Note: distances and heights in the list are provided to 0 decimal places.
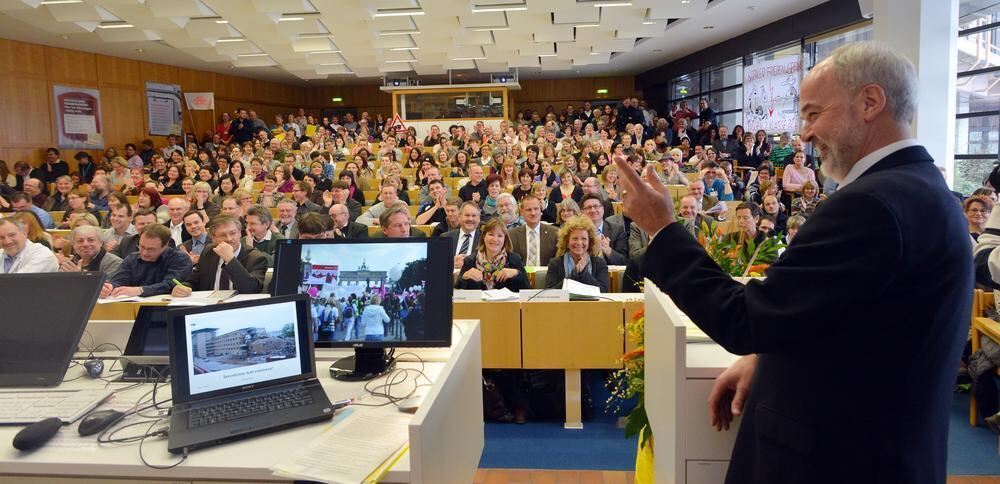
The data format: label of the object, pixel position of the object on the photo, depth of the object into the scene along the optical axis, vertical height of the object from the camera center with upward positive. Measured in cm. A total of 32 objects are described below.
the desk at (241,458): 136 -57
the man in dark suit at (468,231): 510 -36
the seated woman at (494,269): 404 -52
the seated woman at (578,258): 411 -48
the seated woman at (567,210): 563 -24
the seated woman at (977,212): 414 -24
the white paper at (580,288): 366 -60
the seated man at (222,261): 414 -45
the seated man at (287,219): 577 -26
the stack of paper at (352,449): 133 -56
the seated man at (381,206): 661 -20
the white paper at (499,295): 365 -62
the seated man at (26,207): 701 -13
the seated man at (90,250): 431 -38
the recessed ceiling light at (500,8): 941 +249
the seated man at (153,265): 387 -44
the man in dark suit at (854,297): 99 -18
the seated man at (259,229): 502 -31
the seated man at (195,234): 489 -33
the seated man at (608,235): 495 -44
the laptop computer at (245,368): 159 -46
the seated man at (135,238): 496 -34
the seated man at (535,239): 521 -44
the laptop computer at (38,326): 185 -37
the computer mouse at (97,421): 156 -54
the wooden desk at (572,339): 350 -83
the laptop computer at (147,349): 197 -47
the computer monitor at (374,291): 194 -31
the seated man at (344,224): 555 -32
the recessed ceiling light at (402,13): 975 +254
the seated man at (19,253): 368 -33
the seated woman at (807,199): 667 -23
